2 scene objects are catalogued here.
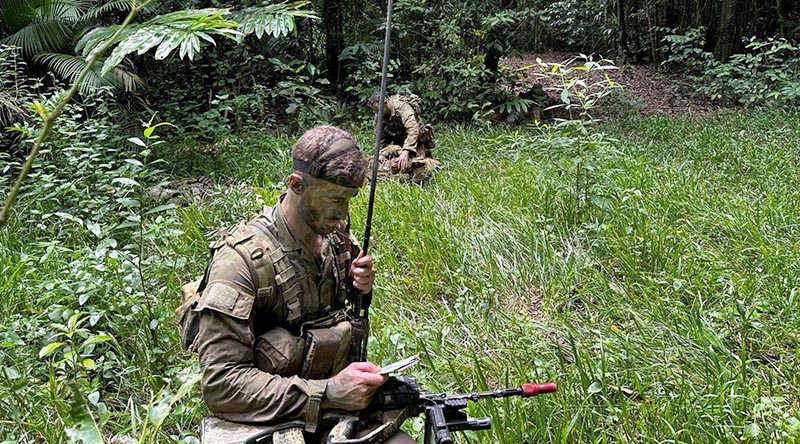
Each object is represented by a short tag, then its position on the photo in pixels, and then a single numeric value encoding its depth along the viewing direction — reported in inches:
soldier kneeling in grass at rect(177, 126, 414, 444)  74.9
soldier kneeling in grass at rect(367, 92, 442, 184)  250.1
